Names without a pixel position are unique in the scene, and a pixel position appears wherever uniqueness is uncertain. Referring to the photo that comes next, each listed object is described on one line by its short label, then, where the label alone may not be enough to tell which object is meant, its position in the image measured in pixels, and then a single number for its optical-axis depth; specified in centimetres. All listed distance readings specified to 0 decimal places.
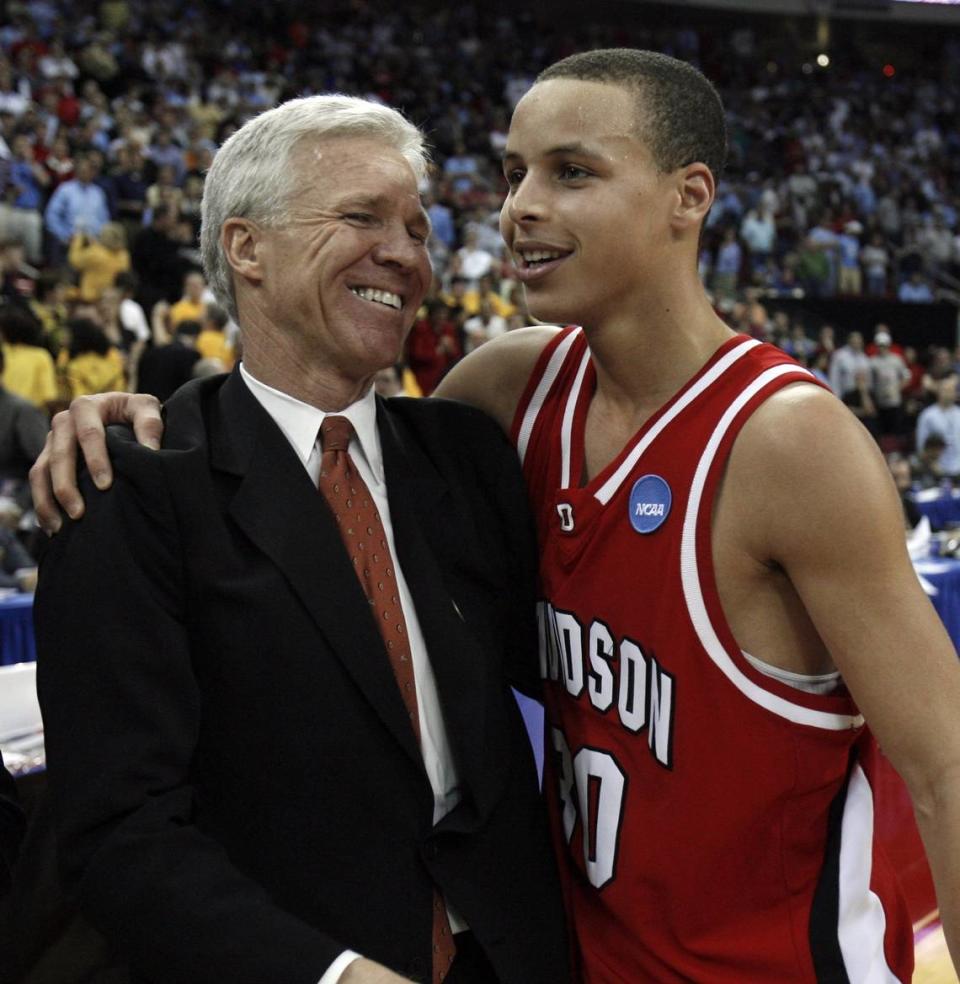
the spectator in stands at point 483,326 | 982
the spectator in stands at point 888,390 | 1334
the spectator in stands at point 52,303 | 738
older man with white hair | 130
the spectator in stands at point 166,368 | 640
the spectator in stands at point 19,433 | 543
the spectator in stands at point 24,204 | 926
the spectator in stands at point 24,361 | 652
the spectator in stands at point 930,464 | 1065
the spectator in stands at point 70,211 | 945
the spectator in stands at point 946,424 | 1130
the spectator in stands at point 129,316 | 821
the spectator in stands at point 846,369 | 1318
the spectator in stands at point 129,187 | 1019
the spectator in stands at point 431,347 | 928
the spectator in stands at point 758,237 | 1606
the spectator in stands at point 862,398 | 1277
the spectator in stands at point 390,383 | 734
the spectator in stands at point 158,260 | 927
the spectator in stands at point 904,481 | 700
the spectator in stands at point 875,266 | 1708
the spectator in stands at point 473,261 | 1177
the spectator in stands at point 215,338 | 726
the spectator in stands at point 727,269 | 1489
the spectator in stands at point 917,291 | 1716
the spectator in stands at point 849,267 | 1686
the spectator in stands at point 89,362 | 664
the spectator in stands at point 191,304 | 814
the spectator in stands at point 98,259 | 880
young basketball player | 147
